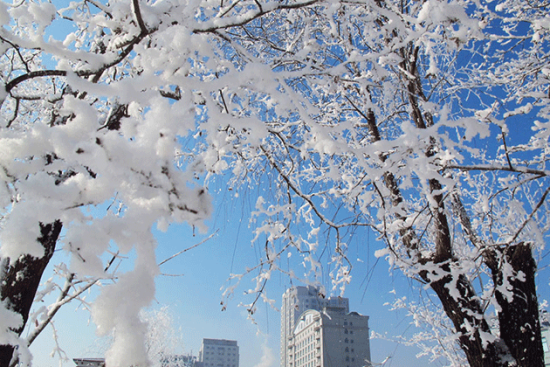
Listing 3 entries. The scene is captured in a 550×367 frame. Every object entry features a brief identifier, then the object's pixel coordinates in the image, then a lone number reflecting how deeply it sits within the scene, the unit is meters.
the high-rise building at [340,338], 63.46
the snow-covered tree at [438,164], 1.52
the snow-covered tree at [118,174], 0.68
